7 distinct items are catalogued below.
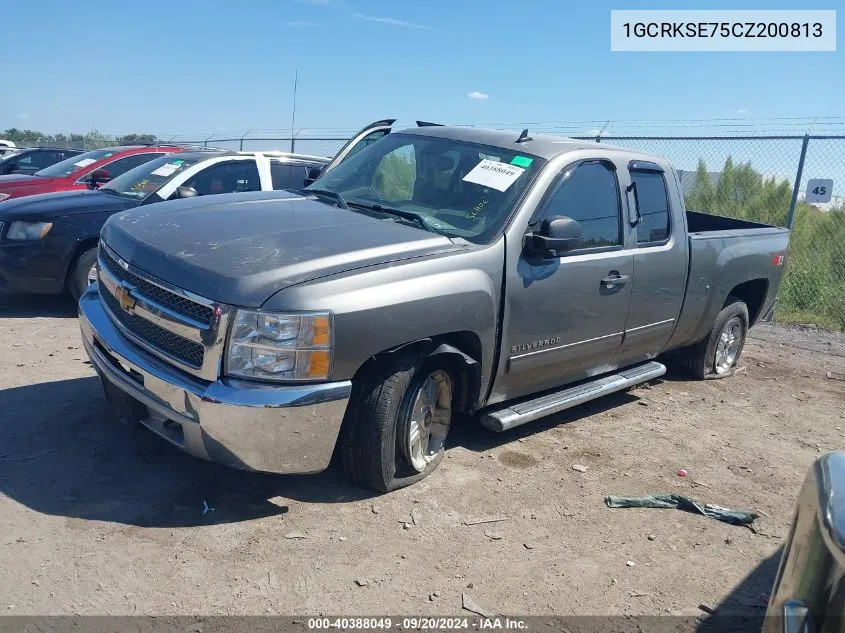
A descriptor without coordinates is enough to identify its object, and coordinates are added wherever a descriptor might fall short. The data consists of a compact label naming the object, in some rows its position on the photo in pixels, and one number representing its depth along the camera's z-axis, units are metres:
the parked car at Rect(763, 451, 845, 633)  1.79
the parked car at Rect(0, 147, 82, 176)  15.22
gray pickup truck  3.38
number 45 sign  9.11
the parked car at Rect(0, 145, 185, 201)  9.19
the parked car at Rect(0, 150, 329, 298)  6.84
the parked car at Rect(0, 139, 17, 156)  24.24
